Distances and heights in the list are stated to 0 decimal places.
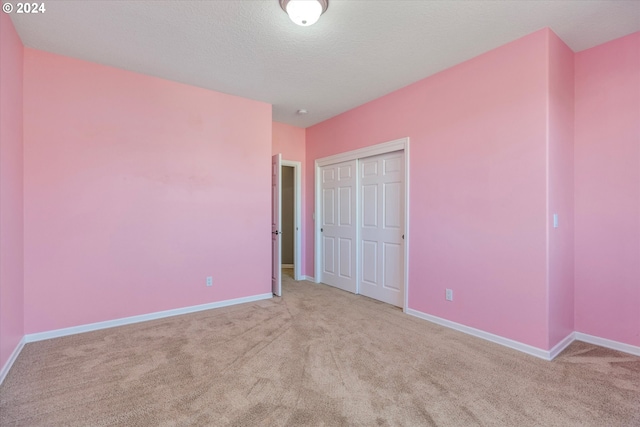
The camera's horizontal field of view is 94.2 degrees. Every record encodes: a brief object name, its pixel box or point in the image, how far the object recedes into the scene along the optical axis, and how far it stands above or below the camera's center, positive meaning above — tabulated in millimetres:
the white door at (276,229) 4192 -235
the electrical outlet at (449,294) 3088 -852
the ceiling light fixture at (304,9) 2014 +1402
